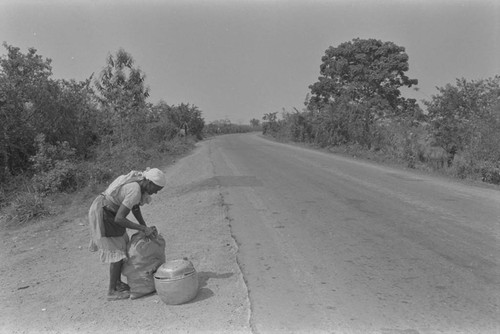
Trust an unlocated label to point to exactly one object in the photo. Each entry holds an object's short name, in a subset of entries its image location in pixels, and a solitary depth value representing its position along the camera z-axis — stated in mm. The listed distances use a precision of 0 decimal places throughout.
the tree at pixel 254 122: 114125
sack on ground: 4414
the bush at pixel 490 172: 12602
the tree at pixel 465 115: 13729
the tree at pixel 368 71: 35969
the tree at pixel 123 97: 21328
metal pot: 4055
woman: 4320
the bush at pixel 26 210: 9398
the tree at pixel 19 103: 13320
